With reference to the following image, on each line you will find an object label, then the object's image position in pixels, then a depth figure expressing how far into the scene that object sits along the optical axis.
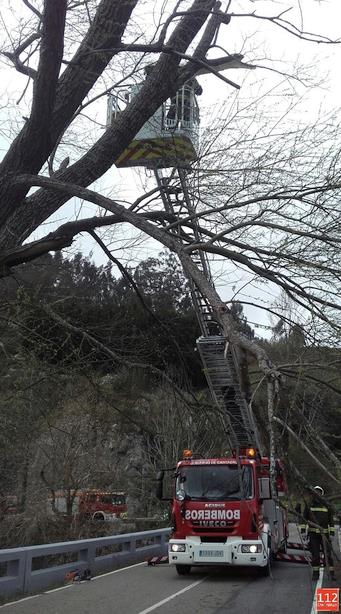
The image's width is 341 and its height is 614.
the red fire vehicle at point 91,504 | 17.39
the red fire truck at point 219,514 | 12.43
